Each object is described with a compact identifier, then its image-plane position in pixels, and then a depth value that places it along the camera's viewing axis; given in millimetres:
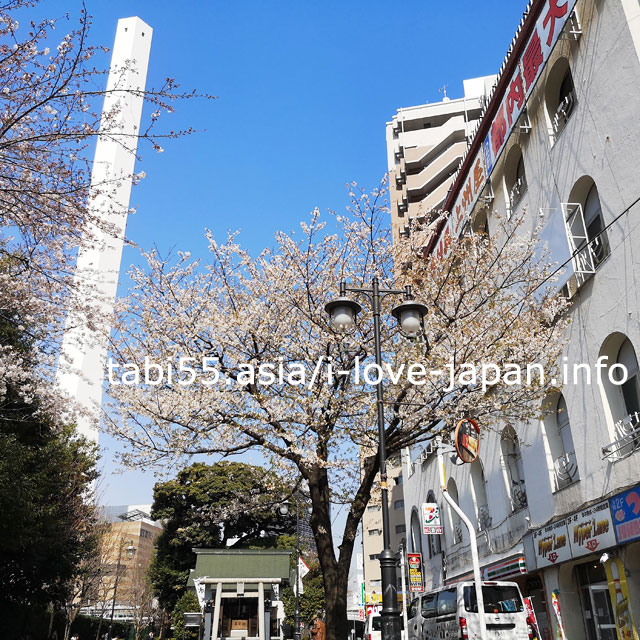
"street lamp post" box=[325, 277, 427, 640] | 7250
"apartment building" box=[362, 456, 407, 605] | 51188
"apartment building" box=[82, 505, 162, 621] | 43803
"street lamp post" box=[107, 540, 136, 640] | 31414
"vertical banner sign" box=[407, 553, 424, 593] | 26781
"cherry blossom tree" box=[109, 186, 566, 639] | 11500
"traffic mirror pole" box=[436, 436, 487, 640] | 7029
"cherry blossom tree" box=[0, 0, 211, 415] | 6879
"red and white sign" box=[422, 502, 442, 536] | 25008
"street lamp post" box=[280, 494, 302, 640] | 18659
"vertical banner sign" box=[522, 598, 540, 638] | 12312
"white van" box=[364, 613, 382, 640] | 21000
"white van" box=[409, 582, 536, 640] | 11906
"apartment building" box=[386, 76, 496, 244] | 50375
